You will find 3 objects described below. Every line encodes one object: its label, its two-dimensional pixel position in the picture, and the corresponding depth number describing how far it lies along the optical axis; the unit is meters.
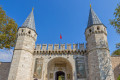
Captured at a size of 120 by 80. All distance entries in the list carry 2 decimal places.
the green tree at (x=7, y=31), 15.34
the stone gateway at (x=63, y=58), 13.57
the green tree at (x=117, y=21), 12.09
